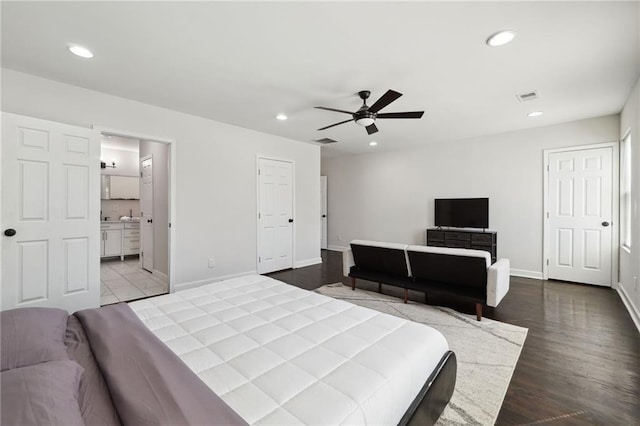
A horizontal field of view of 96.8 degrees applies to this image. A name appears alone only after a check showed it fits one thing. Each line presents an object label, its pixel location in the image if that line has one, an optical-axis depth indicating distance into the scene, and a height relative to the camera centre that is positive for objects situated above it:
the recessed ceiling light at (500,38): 2.17 +1.38
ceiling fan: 3.02 +1.10
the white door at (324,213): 8.06 +0.00
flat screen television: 5.16 +0.03
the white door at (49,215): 2.71 -0.03
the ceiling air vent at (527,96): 3.32 +1.41
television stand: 4.89 -0.46
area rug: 1.74 -1.17
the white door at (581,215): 4.24 -0.02
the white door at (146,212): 5.24 +0.00
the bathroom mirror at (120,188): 6.99 +0.62
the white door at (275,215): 5.07 -0.04
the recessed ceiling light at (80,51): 2.39 +1.39
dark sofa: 2.97 -0.68
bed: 0.95 -0.66
